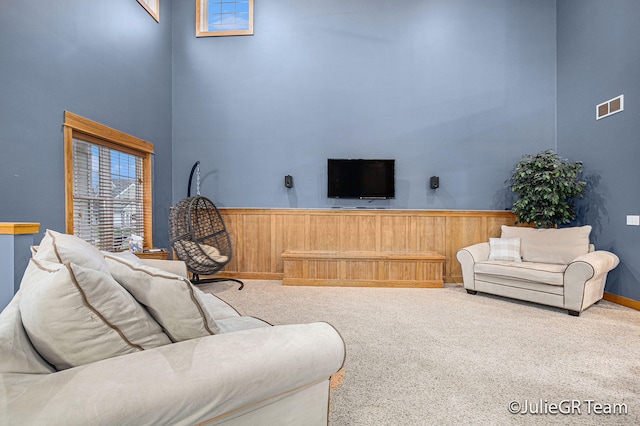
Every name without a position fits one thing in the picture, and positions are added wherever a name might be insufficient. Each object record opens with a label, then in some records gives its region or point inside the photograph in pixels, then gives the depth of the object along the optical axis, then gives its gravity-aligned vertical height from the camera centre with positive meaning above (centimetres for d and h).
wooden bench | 428 -82
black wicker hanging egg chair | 389 -35
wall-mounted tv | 475 +52
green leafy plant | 395 +30
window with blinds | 327 +34
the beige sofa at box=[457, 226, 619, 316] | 311 -62
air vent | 359 +127
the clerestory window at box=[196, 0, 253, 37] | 495 +317
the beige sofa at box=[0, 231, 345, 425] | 75 -44
